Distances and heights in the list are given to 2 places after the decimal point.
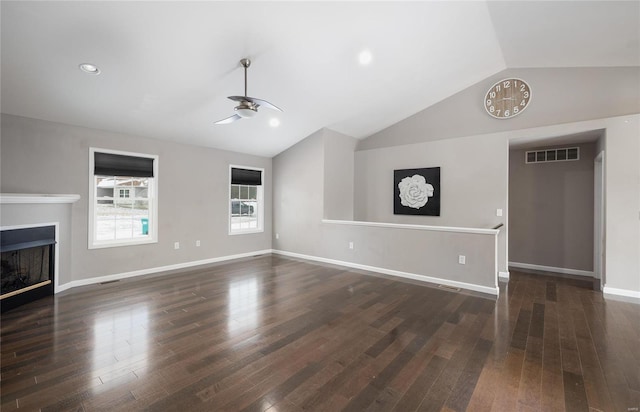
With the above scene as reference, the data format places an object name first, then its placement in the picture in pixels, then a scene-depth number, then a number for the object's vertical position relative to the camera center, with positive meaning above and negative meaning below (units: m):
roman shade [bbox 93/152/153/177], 4.47 +0.68
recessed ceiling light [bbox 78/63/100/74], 3.12 +1.57
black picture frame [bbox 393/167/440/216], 5.63 +0.30
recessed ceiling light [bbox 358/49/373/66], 3.83 +2.10
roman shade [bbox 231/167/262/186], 6.34 +0.68
